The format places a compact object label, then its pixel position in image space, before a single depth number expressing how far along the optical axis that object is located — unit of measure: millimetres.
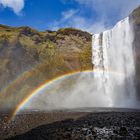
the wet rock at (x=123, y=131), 11135
